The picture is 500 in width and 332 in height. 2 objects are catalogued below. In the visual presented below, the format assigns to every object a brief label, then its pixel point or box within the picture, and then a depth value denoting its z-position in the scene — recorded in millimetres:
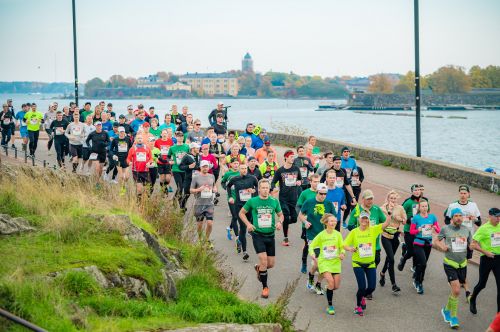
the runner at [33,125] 24297
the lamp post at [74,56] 32219
